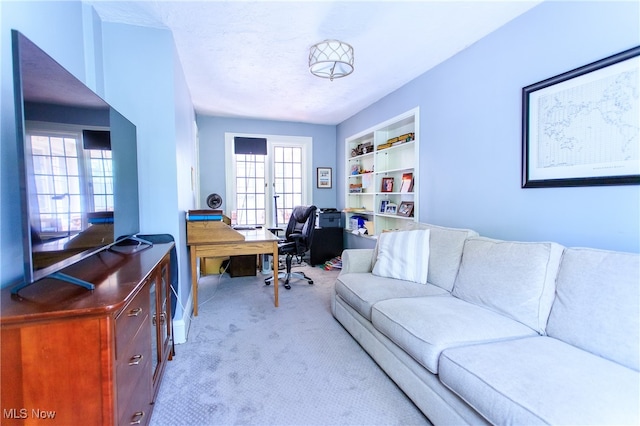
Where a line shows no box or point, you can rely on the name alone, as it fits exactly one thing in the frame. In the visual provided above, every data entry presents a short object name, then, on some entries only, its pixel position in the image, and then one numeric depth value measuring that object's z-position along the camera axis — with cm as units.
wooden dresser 84
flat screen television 91
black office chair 362
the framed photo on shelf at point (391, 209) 376
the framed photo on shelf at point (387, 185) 385
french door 494
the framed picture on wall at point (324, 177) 529
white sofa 102
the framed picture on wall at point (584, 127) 150
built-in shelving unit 342
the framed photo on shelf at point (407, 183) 342
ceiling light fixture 210
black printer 480
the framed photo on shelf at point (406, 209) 335
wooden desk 268
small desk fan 461
